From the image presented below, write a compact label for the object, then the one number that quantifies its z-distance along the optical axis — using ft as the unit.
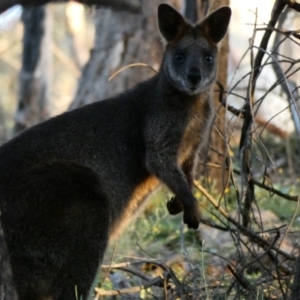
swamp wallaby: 32.01
